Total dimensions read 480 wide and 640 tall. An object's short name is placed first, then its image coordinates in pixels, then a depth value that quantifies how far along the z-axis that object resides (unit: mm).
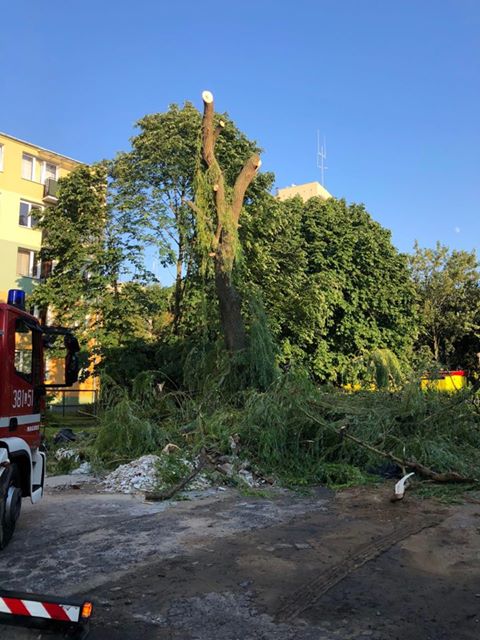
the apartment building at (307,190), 50344
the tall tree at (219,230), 13750
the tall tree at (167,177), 19766
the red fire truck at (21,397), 5703
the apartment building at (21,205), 28547
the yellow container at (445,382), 11578
